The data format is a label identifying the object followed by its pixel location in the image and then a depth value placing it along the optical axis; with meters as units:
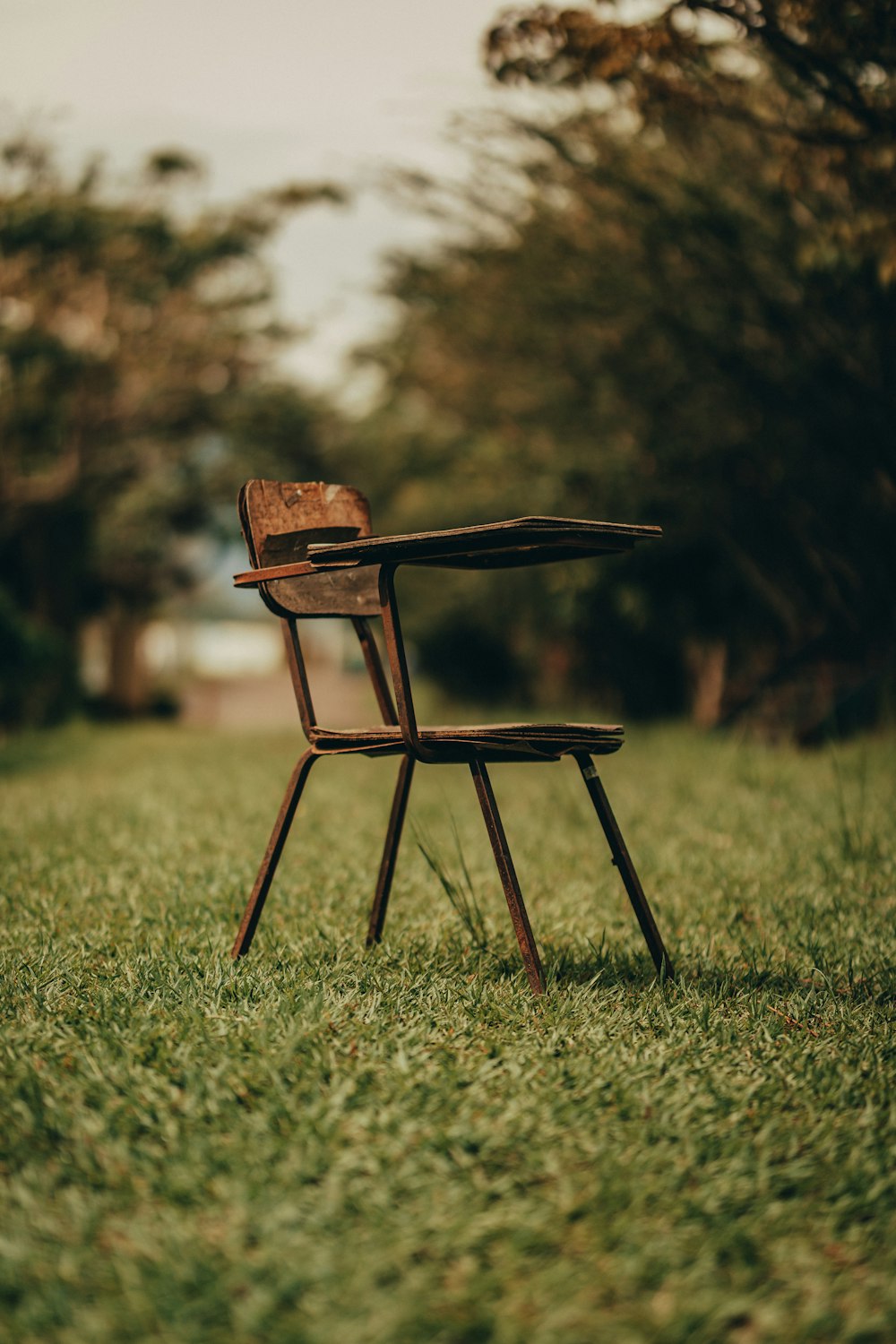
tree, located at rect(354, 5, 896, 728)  7.02
